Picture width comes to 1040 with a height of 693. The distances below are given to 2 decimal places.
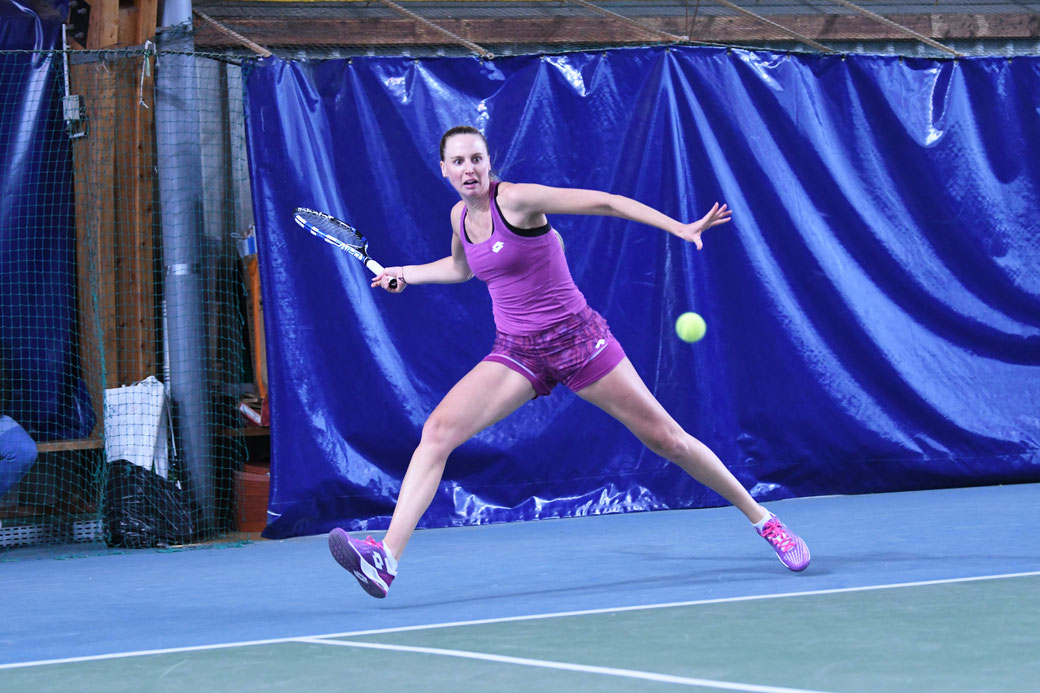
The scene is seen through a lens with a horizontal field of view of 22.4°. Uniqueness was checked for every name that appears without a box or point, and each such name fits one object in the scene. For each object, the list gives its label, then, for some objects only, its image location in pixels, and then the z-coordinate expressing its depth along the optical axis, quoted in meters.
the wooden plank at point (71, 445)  13.97
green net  13.87
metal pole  14.01
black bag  13.73
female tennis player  8.87
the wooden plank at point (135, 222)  14.14
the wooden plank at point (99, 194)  14.14
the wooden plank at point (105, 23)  14.16
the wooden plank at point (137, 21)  14.18
